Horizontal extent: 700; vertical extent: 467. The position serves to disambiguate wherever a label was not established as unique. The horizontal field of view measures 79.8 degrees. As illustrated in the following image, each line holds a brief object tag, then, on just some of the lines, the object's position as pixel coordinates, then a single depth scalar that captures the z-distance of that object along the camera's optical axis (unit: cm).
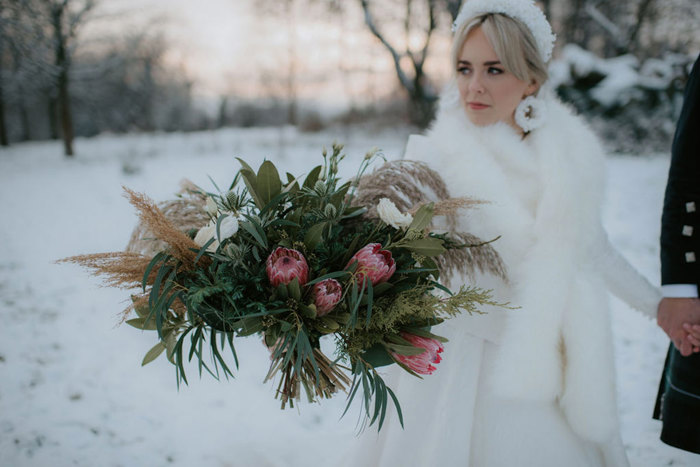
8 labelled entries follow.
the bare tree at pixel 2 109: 1232
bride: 145
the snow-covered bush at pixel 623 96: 1058
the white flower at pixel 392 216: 109
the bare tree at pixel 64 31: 1123
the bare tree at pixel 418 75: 532
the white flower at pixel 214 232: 101
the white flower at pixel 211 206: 111
